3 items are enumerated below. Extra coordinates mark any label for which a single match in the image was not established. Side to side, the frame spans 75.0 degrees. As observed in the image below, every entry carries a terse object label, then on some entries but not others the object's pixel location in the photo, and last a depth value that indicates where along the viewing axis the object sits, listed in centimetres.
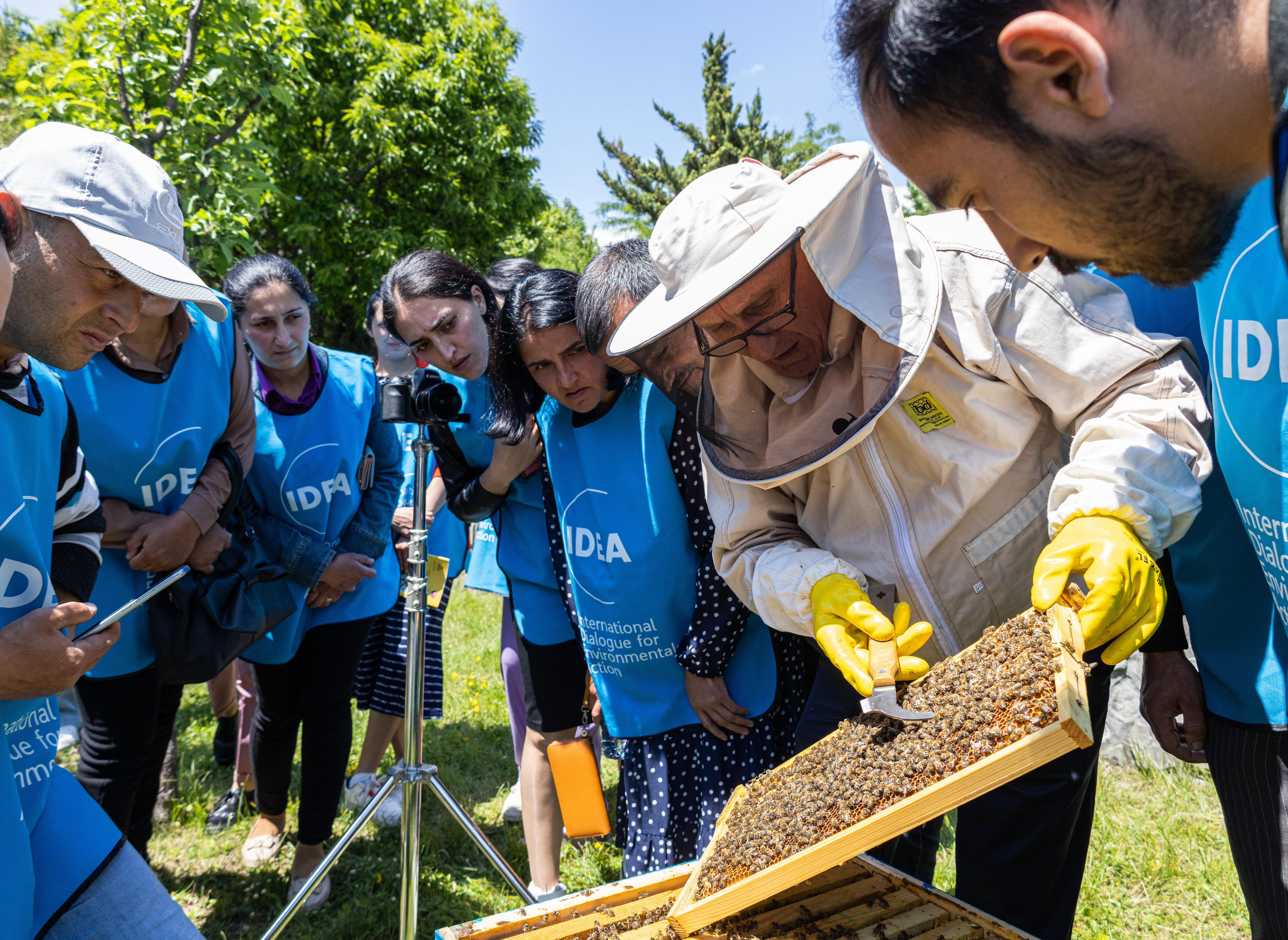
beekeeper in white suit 179
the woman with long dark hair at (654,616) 273
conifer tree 3556
